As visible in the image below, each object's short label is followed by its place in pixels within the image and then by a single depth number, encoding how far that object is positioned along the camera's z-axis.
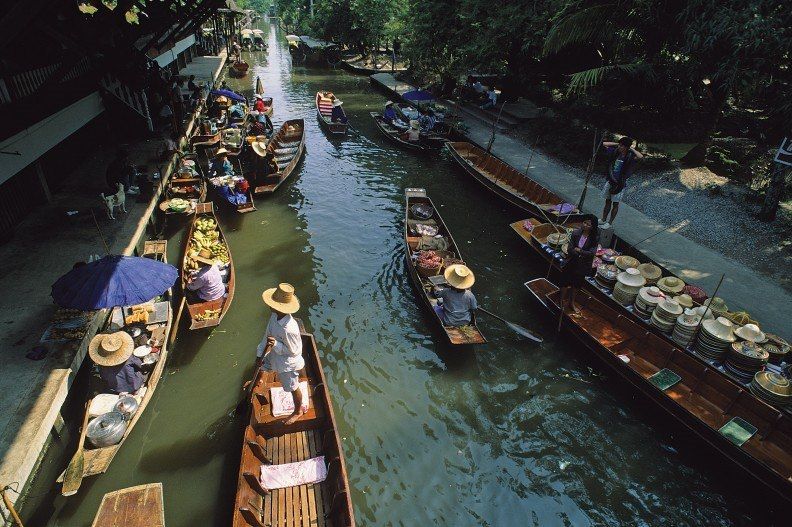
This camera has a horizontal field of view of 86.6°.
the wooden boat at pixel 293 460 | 6.38
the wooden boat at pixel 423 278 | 10.29
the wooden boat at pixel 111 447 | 6.92
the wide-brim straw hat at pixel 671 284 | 11.41
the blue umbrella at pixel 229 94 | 25.42
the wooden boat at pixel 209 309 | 10.25
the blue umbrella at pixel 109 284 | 7.81
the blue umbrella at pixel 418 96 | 27.19
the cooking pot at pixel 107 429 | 7.38
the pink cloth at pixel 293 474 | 6.99
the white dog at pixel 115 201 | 13.49
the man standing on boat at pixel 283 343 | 7.53
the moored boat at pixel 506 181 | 17.16
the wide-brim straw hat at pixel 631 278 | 11.58
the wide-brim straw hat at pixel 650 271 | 12.05
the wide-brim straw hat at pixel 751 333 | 9.62
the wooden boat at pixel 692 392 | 7.91
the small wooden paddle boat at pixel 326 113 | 26.28
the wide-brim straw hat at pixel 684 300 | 10.89
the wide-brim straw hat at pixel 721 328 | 9.68
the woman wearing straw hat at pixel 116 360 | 7.89
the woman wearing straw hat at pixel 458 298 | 10.22
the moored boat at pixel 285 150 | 18.50
